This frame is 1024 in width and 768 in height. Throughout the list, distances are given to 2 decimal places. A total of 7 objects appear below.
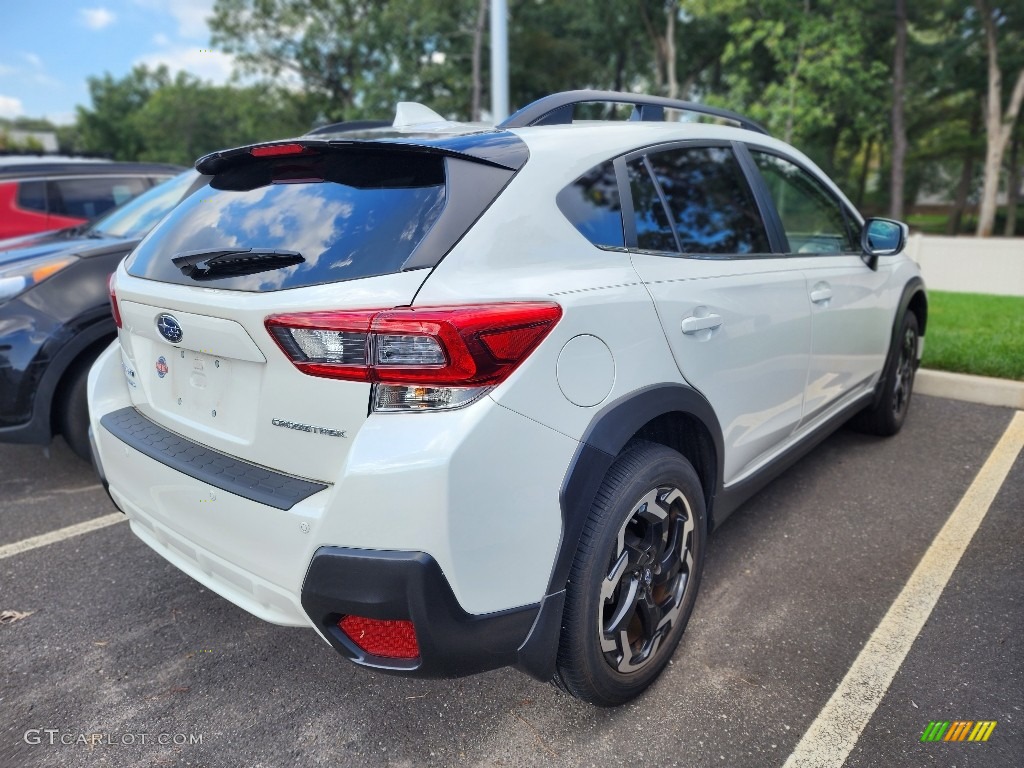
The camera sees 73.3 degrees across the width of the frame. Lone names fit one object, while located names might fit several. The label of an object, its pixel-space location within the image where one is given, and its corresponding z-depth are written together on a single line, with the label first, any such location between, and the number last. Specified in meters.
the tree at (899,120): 17.06
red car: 5.81
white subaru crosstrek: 1.56
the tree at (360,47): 24.59
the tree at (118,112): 60.62
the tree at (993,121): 19.45
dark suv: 3.33
